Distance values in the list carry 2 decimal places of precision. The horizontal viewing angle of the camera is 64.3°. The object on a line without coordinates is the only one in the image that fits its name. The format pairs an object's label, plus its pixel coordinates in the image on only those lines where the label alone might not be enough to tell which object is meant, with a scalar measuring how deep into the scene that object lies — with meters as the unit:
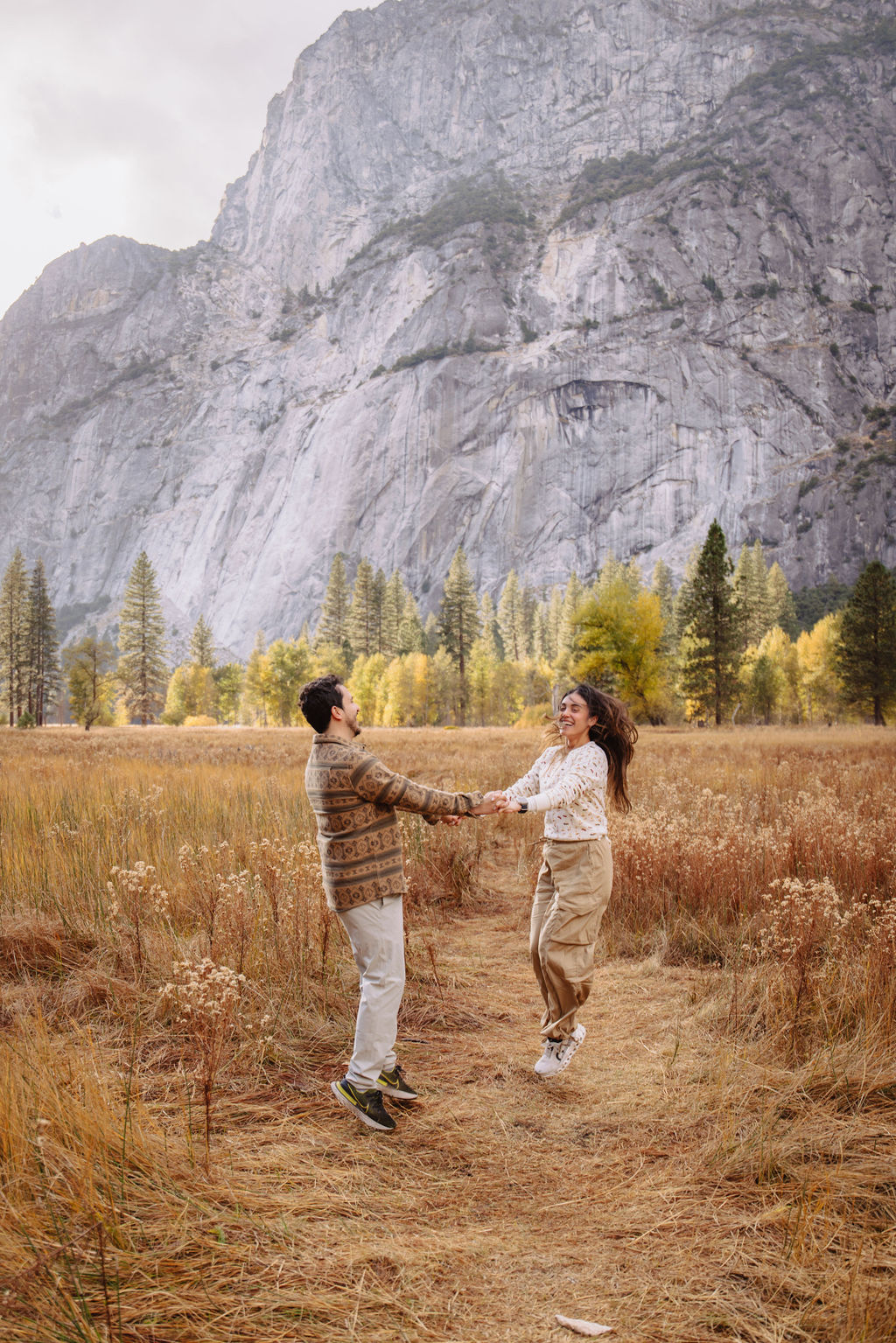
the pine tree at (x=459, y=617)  66.56
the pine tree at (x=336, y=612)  75.62
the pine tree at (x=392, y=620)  73.31
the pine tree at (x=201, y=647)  85.38
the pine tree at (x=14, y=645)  60.31
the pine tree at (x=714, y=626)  39.88
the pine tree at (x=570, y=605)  68.19
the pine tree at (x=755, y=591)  66.75
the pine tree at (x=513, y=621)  94.88
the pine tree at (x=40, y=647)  59.28
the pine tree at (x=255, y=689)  64.56
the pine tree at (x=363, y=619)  74.62
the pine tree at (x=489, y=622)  93.68
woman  3.94
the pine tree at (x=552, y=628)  86.31
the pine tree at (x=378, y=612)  75.69
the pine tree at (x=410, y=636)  73.12
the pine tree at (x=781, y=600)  77.88
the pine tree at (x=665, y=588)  77.89
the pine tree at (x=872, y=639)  40.25
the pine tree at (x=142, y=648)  63.03
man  3.31
